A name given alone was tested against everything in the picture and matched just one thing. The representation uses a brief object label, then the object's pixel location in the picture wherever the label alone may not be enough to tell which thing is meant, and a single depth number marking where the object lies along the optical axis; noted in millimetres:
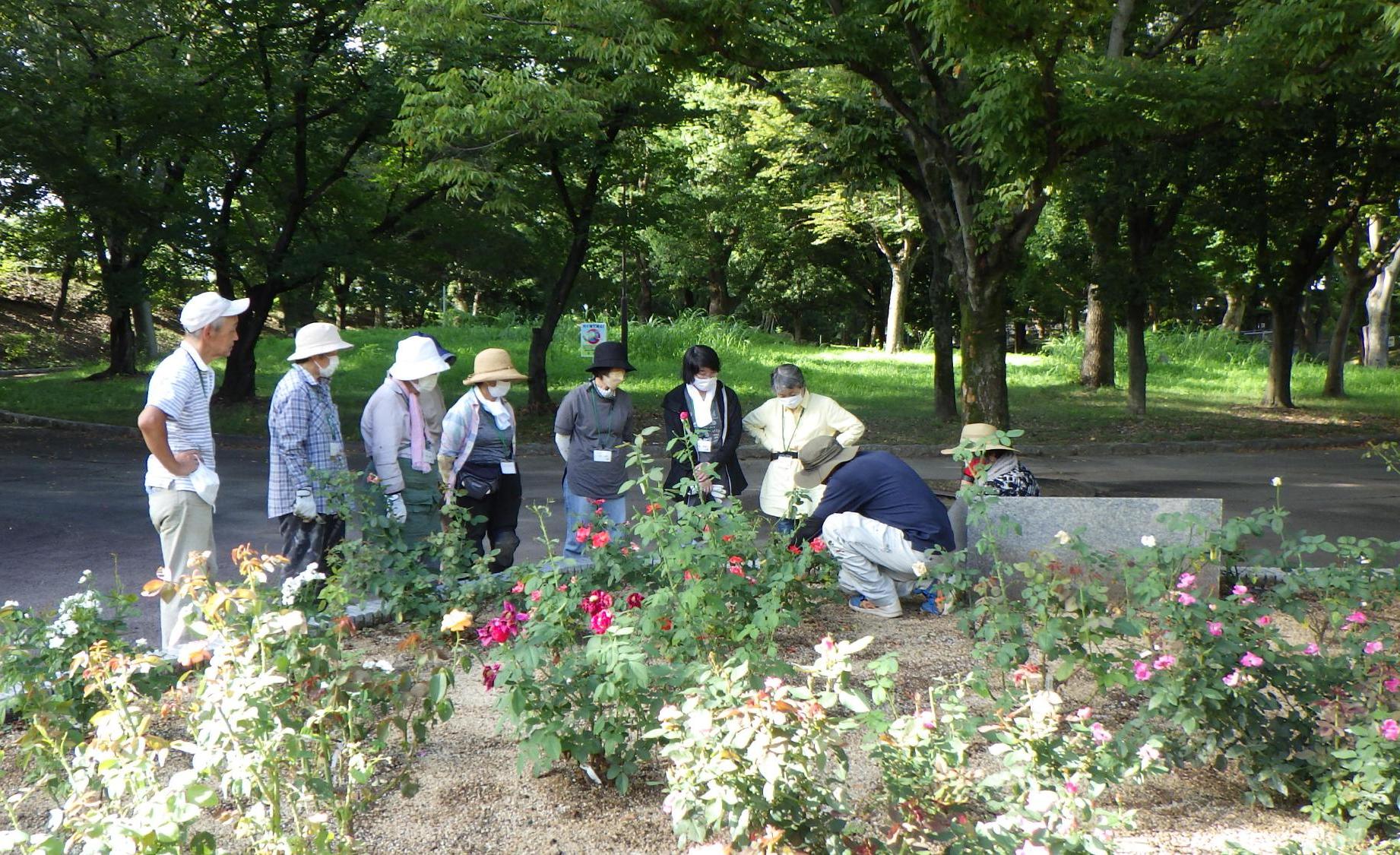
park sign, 15078
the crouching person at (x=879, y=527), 5883
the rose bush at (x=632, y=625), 3418
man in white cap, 4793
